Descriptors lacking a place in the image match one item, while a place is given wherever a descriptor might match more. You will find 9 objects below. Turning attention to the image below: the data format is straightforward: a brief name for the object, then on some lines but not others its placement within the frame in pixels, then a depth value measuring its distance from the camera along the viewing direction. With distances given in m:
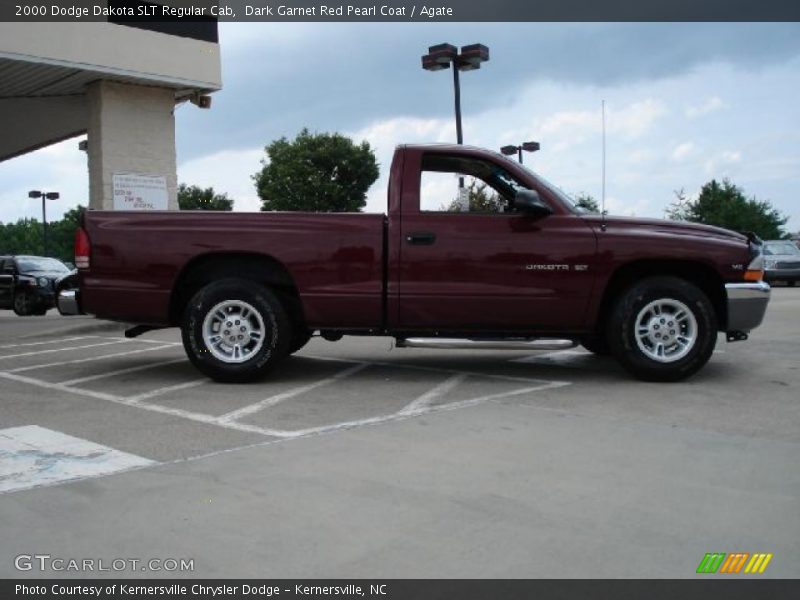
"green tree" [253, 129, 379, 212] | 50.09
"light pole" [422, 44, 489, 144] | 15.23
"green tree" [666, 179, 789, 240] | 52.41
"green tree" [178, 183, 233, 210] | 61.66
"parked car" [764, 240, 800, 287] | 25.75
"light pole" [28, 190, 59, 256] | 44.17
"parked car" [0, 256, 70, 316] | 17.50
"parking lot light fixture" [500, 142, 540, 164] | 22.97
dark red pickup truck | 6.34
